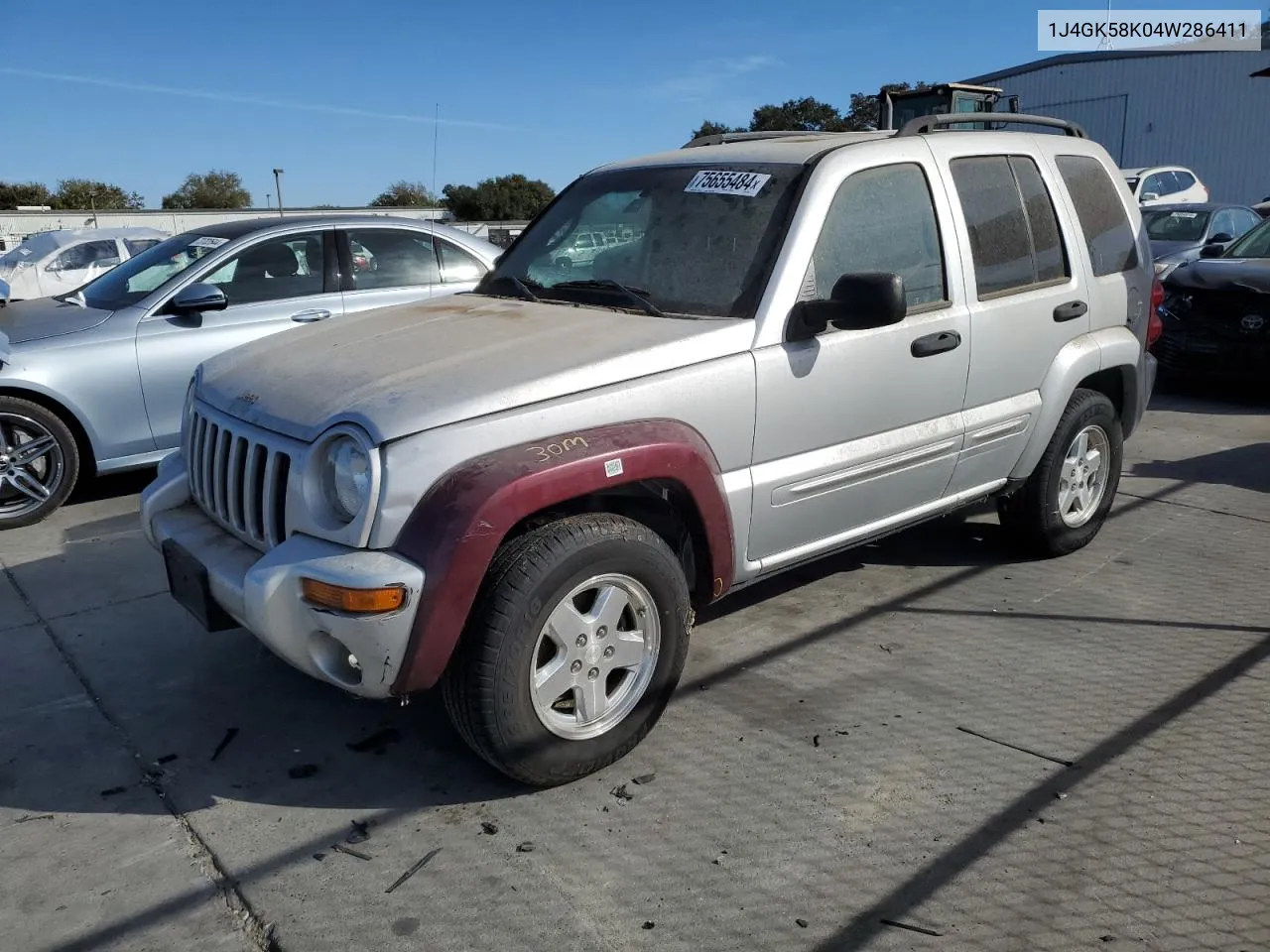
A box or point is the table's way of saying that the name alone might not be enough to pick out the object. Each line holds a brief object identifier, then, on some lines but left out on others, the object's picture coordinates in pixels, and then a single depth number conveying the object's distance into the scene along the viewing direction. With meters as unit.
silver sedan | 5.98
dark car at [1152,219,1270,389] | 8.63
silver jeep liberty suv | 2.89
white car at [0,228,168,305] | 16.09
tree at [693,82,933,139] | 55.12
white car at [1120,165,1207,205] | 17.46
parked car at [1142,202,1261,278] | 12.32
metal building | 30.55
